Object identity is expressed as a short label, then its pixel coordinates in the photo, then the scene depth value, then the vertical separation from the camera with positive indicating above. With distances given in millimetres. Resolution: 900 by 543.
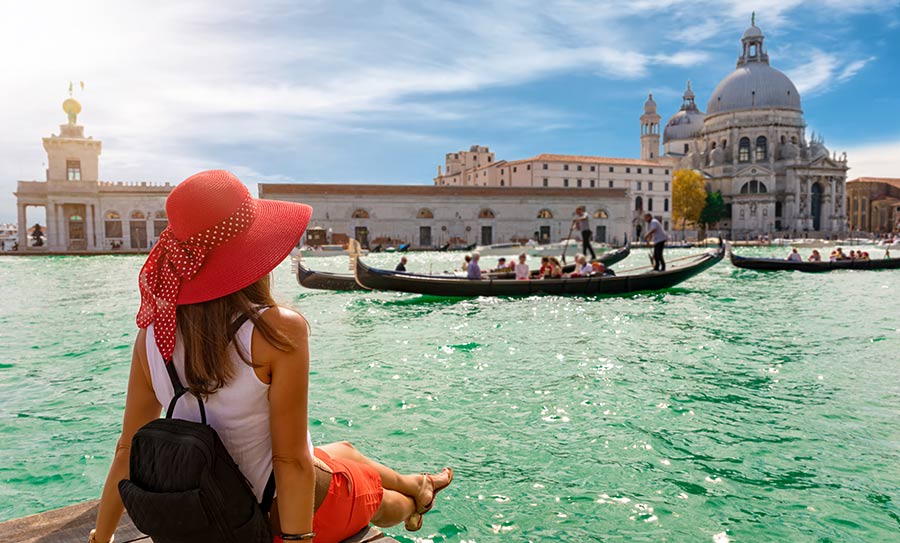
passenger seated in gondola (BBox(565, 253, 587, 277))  16903 -516
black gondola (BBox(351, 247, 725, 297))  14984 -990
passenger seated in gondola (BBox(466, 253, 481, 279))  15633 -671
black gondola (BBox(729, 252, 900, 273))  24094 -863
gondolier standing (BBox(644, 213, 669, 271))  16406 +189
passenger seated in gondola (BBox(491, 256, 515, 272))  17828 -666
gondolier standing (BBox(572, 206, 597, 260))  19181 +607
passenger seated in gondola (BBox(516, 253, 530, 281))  15953 -717
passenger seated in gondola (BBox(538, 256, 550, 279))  16284 -634
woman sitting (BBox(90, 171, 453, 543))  1491 -219
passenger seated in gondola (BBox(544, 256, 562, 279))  16100 -689
